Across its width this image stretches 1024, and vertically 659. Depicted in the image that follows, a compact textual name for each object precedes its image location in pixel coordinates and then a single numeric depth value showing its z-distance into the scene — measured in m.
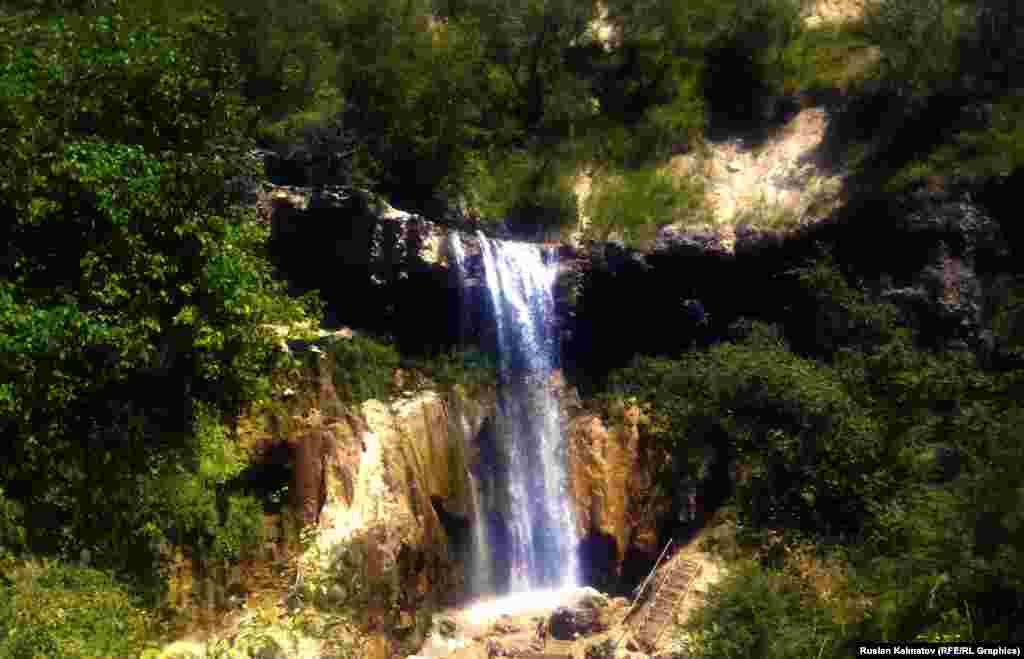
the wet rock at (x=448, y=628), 19.62
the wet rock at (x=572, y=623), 19.75
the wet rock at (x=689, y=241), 27.03
